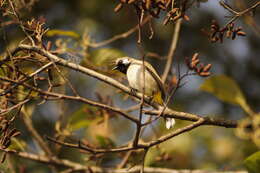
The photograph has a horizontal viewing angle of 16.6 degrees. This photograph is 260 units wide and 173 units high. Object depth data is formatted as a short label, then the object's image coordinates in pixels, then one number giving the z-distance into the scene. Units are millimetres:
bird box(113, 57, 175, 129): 7187
